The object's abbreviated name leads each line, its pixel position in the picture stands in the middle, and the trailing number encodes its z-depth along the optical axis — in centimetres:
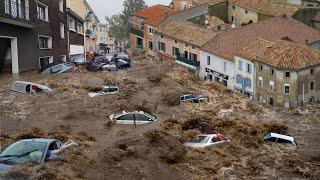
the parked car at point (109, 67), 5316
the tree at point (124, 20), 10894
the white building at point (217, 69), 5532
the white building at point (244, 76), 5244
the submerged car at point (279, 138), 3538
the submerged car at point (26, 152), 2042
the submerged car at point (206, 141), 3039
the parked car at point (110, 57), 5858
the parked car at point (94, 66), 5303
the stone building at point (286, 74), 4894
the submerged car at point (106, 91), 4081
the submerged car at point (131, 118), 3425
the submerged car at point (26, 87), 3878
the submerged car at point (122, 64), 5578
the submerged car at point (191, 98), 4234
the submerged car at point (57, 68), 4725
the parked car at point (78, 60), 5667
